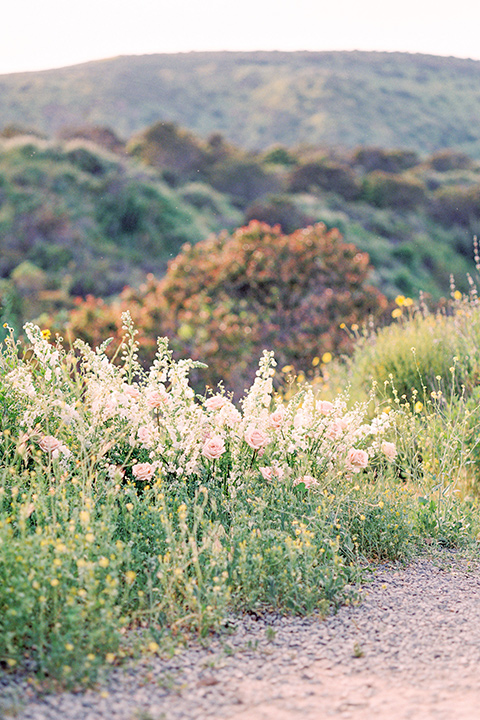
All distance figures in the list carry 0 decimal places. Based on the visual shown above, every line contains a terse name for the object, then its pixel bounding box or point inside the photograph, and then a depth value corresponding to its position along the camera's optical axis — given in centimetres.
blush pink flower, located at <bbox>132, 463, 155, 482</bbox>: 356
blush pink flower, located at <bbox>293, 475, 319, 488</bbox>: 370
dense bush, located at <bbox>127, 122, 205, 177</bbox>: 2673
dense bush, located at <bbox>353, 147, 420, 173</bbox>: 3198
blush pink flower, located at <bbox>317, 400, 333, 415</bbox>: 401
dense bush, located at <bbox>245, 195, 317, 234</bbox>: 2044
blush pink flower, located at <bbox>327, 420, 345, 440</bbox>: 396
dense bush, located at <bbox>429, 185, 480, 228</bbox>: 2562
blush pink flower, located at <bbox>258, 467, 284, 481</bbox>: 372
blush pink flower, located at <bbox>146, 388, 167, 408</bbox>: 394
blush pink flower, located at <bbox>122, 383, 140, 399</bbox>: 397
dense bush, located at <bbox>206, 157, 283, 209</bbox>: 2530
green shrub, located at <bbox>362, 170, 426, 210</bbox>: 2603
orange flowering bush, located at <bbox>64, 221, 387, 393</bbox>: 789
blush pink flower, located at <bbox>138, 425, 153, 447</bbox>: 380
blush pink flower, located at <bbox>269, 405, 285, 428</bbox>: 397
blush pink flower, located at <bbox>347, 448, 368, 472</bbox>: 391
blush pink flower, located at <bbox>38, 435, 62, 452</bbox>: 361
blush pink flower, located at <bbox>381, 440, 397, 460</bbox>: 411
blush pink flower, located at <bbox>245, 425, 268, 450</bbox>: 377
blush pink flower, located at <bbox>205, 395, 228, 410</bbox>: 400
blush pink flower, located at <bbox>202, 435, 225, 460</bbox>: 370
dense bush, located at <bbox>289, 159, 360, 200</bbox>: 2648
